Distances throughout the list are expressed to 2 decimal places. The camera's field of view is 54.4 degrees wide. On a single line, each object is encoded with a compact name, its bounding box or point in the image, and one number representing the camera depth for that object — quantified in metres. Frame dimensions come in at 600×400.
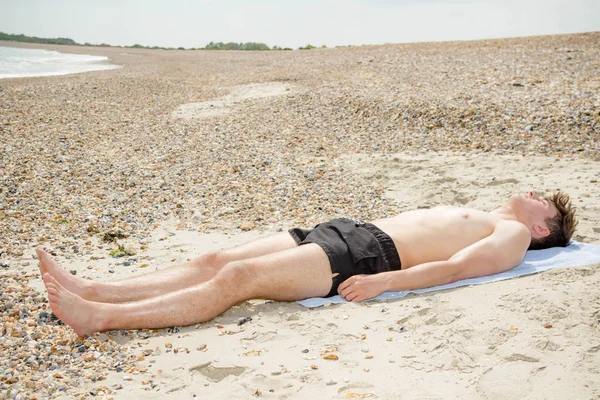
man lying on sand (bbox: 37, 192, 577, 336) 3.60
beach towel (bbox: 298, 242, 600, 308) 4.07
